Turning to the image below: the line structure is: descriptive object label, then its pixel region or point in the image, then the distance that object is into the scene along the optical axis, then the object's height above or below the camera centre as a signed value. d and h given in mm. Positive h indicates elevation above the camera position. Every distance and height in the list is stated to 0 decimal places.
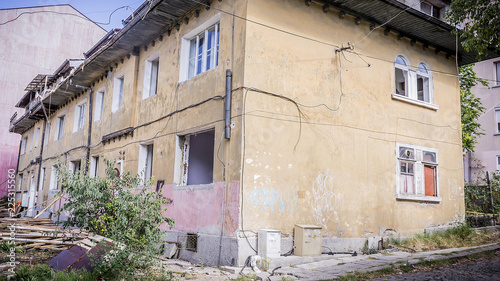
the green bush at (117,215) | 5816 -331
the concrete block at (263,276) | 6631 -1321
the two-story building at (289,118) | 8297 +2121
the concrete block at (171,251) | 9258 -1295
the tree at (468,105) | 18641 +5036
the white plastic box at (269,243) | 7613 -849
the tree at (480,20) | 8633 +4251
